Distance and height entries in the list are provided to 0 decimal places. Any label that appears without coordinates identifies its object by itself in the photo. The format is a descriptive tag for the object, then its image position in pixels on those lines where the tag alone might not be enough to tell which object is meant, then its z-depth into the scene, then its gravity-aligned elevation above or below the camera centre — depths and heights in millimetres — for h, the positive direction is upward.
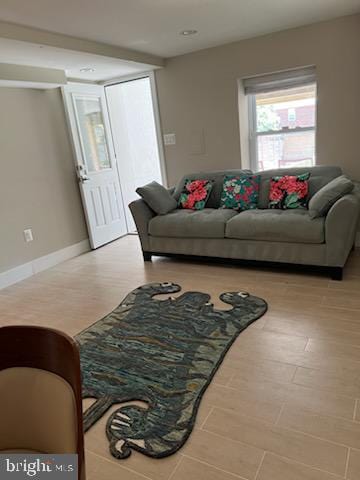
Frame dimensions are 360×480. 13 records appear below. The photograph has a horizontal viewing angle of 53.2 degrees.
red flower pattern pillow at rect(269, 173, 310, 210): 3504 -635
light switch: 4637 -14
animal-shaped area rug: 1719 -1306
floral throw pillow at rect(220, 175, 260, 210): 3807 -644
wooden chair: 904 -593
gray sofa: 2957 -900
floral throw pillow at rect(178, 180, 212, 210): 4051 -655
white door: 4486 -188
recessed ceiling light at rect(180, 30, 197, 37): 3395 +942
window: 3936 +55
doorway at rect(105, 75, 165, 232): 5387 +85
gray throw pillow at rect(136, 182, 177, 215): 3920 -627
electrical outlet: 4039 -886
